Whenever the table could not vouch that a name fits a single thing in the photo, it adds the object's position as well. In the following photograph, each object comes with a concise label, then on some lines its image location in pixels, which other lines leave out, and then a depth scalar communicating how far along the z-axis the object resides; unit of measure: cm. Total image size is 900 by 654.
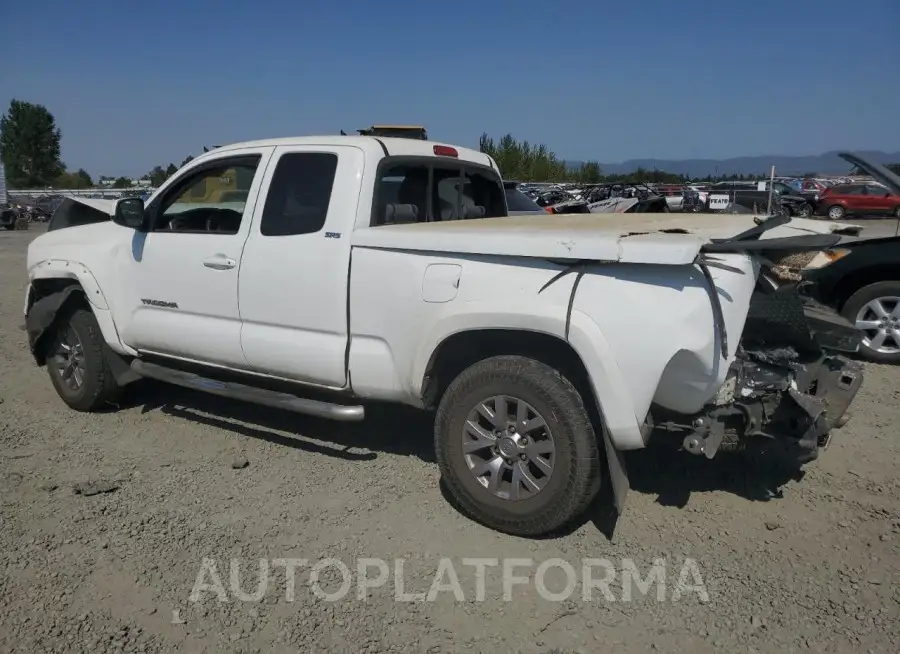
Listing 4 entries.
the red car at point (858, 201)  2958
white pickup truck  318
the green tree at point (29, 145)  8588
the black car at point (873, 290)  683
